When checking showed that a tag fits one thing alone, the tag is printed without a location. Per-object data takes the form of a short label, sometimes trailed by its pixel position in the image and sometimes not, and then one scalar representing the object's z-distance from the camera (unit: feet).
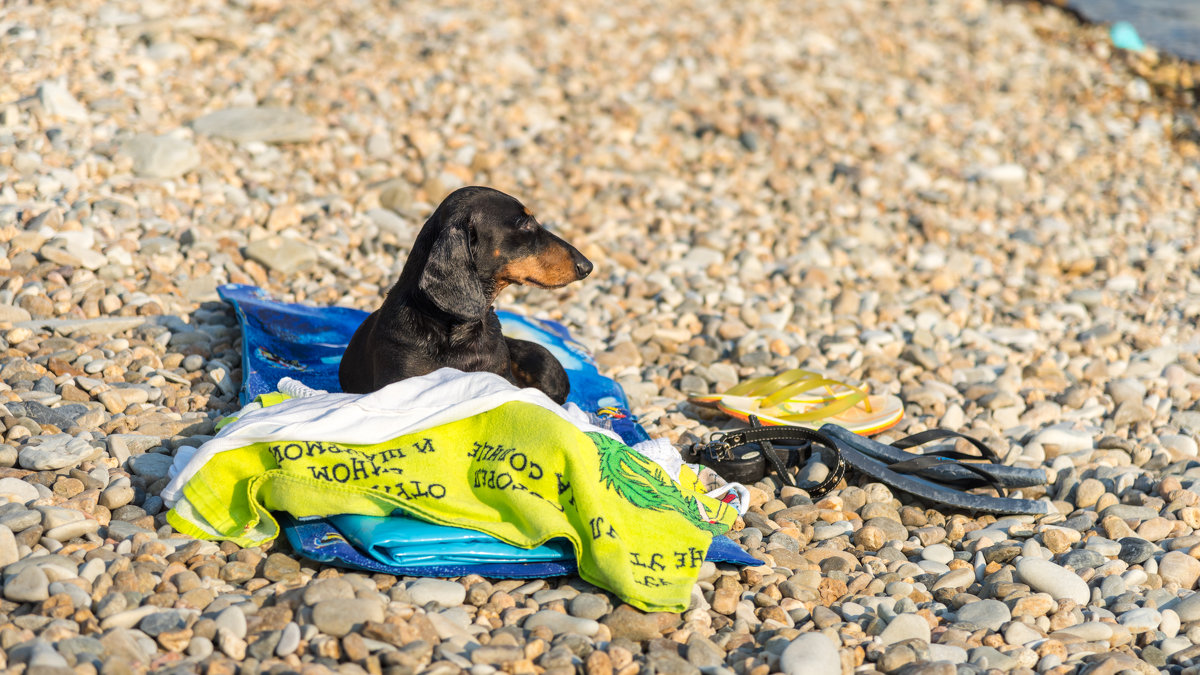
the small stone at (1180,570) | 12.91
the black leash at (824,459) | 15.12
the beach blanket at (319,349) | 16.61
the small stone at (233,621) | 10.22
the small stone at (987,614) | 11.71
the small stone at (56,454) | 13.12
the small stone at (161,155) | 24.21
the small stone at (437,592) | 11.27
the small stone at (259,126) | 26.50
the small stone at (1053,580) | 12.48
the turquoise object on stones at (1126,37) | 43.01
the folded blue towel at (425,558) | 11.55
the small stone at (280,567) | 11.51
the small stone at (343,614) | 10.29
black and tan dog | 14.60
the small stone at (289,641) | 10.02
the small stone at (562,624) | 10.83
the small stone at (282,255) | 22.29
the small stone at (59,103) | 25.23
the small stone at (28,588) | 10.47
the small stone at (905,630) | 11.32
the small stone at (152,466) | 13.48
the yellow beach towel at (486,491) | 11.66
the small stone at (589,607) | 11.13
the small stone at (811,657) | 10.32
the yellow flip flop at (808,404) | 17.20
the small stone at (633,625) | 10.91
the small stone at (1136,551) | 13.41
